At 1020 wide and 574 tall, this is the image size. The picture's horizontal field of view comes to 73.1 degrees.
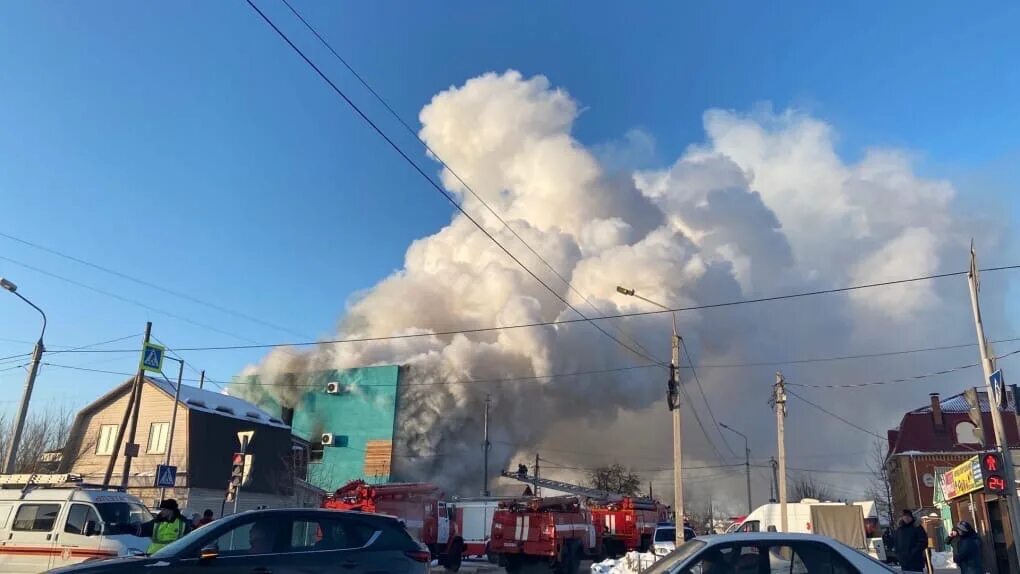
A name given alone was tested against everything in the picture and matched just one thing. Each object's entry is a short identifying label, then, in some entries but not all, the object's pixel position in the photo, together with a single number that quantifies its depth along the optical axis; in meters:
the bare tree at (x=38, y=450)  34.88
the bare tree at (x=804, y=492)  76.94
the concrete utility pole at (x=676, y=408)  20.52
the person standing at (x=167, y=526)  10.35
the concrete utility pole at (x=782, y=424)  25.95
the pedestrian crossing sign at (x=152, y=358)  23.41
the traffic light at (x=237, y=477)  15.59
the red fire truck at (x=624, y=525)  28.77
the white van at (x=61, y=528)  12.41
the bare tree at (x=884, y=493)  60.20
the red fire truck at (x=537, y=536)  21.36
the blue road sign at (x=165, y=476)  20.17
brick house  48.43
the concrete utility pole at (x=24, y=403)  21.03
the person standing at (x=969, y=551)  12.43
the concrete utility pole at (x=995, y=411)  14.91
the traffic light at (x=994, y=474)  14.69
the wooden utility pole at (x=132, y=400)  23.62
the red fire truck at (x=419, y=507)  20.39
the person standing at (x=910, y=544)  12.32
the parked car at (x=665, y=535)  27.47
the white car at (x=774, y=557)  6.04
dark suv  6.59
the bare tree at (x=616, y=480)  74.19
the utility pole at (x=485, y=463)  45.12
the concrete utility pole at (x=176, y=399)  31.03
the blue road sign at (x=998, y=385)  15.36
